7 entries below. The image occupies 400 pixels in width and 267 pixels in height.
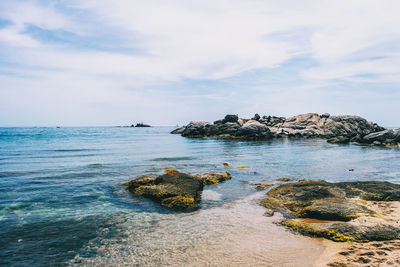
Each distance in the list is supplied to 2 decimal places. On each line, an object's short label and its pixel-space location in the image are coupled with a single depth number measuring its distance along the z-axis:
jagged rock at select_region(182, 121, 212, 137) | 76.75
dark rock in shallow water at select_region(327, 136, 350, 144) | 52.72
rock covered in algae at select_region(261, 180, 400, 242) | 7.90
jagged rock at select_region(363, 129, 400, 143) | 48.60
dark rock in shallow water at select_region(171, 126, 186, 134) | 102.24
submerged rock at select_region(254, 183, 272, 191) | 14.83
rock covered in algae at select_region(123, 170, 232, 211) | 11.41
